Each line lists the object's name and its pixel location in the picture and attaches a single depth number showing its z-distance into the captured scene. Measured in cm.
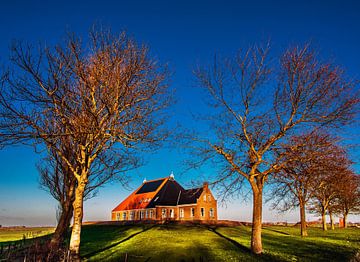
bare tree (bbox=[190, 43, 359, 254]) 1705
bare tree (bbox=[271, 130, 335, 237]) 1744
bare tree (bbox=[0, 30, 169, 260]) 1395
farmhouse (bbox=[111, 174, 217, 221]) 5525
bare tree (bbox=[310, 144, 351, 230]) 2022
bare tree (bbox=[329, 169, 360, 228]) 3704
